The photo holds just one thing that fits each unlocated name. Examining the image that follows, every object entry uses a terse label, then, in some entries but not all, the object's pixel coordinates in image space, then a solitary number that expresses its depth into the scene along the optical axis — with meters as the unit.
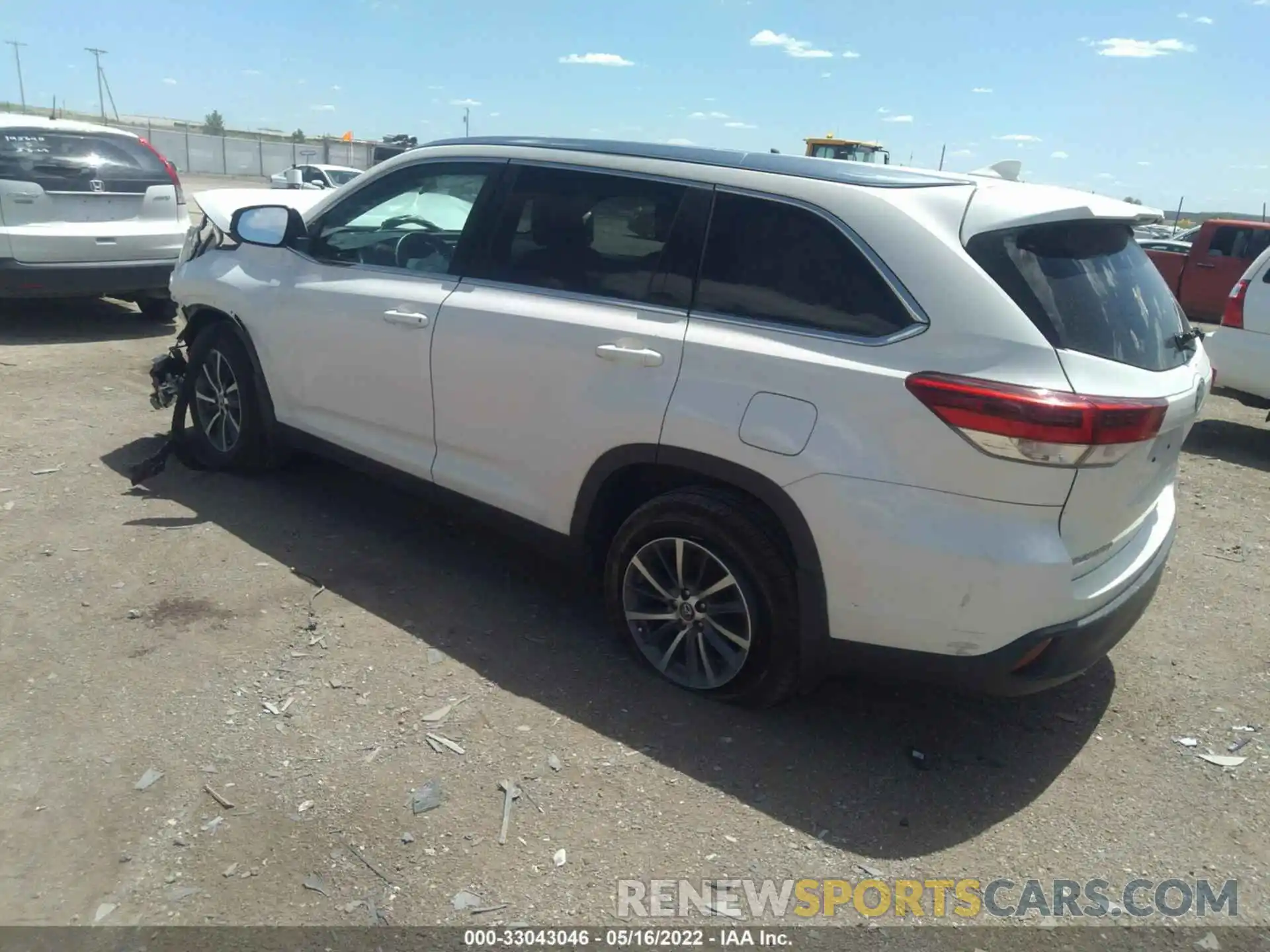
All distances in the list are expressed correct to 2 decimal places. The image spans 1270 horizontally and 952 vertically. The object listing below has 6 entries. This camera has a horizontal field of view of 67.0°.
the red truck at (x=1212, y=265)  14.62
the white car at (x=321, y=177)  20.70
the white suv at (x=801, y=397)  2.74
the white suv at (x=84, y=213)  7.66
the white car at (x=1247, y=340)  7.47
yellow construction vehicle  25.33
